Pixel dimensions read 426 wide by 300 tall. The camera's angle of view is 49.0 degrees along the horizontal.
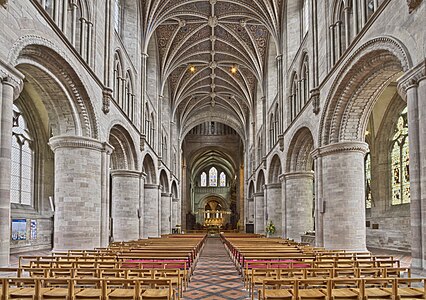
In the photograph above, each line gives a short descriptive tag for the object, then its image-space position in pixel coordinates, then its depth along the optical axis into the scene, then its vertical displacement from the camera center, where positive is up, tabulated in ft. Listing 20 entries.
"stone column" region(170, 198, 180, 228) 154.82 -5.23
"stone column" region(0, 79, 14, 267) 34.01 +2.39
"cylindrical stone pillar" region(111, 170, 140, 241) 81.97 -1.49
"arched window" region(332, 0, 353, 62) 53.67 +19.99
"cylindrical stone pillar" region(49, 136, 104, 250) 54.08 +0.32
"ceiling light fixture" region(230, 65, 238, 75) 135.13 +37.02
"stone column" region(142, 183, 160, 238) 105.30 -3.32
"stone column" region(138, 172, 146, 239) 86.32 -0.48
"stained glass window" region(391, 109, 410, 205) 77.36 +5.58
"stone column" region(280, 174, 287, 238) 86.89 -2.41
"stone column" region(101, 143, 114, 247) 59.00 -0.18
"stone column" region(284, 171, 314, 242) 83.05 -1.25
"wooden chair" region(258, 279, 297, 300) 23.62 -5.03
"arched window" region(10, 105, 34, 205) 79.82 +6.05
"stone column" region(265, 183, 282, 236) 103.86 -2.02
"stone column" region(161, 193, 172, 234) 131.75 -4.76
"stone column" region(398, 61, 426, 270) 33.09 +2.93
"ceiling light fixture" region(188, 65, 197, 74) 135.38 +37.22
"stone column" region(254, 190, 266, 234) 131.93 -4.61
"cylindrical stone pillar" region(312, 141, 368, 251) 54.95 -0.14
